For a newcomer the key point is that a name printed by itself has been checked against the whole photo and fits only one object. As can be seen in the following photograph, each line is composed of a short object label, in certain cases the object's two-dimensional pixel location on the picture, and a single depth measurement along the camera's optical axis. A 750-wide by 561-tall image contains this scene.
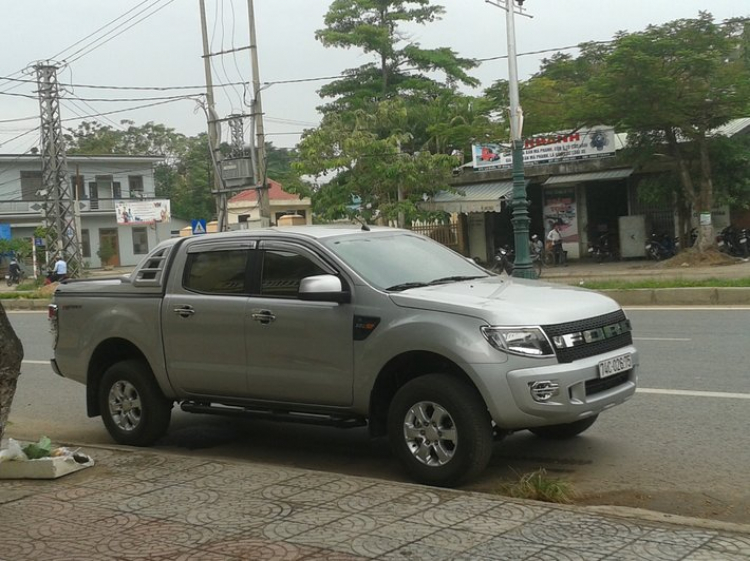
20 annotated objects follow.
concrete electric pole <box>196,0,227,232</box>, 29.03
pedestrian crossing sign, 30.75
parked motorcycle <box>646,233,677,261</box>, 28.23
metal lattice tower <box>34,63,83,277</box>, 36.38
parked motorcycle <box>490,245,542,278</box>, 26.81
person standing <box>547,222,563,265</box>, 30.56
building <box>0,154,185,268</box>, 56.78
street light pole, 20.56
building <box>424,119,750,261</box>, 29.53
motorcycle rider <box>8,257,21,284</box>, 46.28
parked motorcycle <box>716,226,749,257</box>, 27.02
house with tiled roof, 59.78
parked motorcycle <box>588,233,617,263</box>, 30.72
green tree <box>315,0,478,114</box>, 45.47
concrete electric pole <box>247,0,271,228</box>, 27.62
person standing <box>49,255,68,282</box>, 35.06
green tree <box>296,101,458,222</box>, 31.14
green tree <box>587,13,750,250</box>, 23.03
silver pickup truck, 5.55
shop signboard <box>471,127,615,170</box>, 29.56
